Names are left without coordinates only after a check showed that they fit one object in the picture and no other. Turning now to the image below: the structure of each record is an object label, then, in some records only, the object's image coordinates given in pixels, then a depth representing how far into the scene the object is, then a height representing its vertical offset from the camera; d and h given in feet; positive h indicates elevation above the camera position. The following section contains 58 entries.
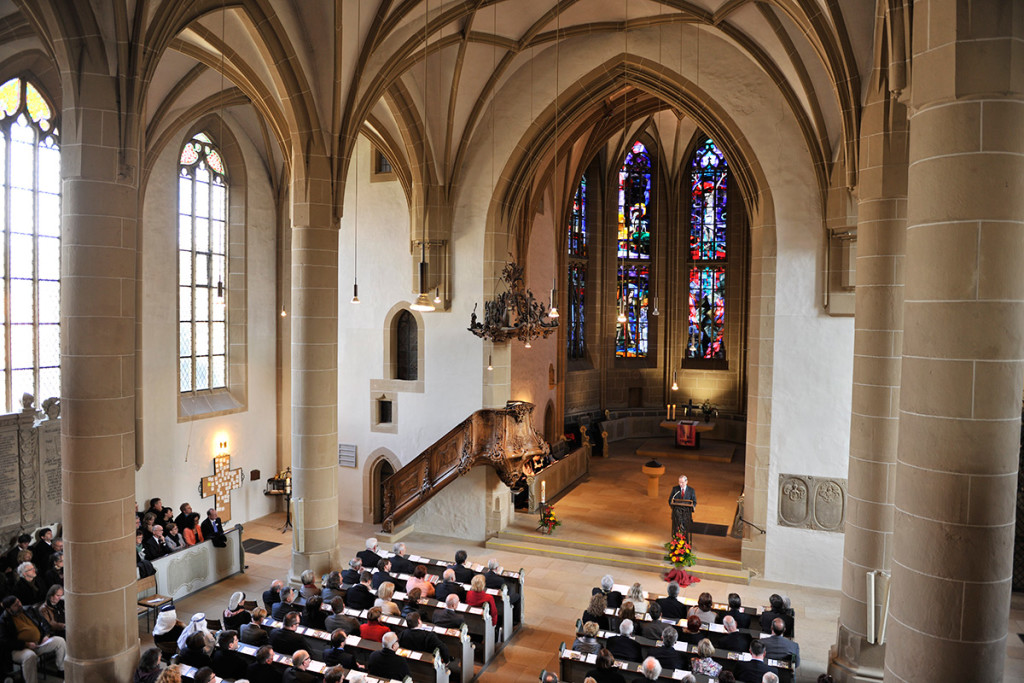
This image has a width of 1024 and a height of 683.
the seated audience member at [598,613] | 33.12 -13.63
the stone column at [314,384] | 40.78 -4.08
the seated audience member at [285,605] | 32.50 -13.50
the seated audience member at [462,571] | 37.99 -13.58
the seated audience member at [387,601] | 32.27 -13.23
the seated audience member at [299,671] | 25.71 -13.01
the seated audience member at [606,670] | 26.68 -13.19
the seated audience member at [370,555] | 39.75 -13.49
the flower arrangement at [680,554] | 47.21 -15.46
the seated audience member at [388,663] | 27.35 -13.34
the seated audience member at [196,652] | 27.55 -13.18
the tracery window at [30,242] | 43.29 +4.15
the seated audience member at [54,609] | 33.27 -14.08
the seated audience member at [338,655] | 27.86 -13.40
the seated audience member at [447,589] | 35.76 -13.74
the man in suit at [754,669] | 27.07 -13.30
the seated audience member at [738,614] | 32.78 -13.44
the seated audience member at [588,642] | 29.27 -13.46
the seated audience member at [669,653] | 28.17 -13.22
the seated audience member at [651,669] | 25.32 -12.37
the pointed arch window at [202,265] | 55.21 +3.72
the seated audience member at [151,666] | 27.02 -13.51
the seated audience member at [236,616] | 31.60 -13.47
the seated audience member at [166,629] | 30.71 -13.72
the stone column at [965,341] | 15.31 -0.30
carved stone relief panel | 45.73 -11.55
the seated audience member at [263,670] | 26.53 -13.31
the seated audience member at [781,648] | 29.30 -13.44
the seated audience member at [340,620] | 31.42 -13.55
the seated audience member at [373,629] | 30.97 -13.70
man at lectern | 48.37 -12.93
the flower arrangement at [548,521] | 53.78 -15.27
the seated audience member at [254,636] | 29.81 -13.50
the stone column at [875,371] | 29.22 -1.90
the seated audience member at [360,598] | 34.55 -13.73
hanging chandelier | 48.57 +0.14
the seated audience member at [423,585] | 35.76 -13.59
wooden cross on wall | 55.62 -13.67
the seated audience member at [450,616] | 32.35 -13.68
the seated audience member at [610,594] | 34.88 -13.58
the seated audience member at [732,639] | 30.01 -13.44
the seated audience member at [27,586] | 35.50 -13.87
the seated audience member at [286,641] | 29.43 -13.52
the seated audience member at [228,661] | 26.86 -13.16
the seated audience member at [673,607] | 33.88 -13.59
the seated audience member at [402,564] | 39.32 -13.71
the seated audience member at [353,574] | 36.70 -13.42
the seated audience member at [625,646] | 29.48 -13.52
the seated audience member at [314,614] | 32.27 -13.66
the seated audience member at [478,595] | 35.42 -13.79
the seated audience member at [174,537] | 43.90 -14.00
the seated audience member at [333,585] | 35.52 -13.70
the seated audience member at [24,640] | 30.07 -14.51
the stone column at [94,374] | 28.12 -2.59
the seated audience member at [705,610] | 32.58 -13.33
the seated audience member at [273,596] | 34.32 -13.61
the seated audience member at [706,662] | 27.43 -13.30
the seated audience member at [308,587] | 33.88 -13.05
